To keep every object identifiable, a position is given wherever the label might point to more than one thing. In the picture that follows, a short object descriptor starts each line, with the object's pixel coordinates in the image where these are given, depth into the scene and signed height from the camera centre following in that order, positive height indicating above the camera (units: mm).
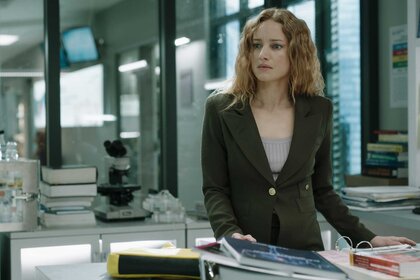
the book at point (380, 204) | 3840 -468
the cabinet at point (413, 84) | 3986 +166
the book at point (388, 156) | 4402 -246
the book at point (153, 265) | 1972 -393
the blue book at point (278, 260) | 1557 -309
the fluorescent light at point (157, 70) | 4833 +314
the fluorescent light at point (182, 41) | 4836 +507
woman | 2352 -91
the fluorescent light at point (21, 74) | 4480 +282
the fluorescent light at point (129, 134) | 4820 -102
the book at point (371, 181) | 4348 -395
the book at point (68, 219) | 4098 -557
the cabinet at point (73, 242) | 3898 -673
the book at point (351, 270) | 1741 -378
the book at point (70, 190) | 4090 -394
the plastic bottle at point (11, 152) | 4102 -176
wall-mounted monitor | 4637 +476
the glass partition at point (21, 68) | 4492 +318
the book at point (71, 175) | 4086 -309
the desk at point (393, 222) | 3592 -531
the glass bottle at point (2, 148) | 4133 -155
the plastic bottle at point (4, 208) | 3889 -466
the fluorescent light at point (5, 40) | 4480 +489
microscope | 4266 -418
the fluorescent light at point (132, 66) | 4840 +346
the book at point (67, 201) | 4133 -461
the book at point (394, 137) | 4402 -136
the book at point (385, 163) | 4398 -288
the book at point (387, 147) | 4410 -192
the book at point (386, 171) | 4375 -339
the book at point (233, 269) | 1563 -325
